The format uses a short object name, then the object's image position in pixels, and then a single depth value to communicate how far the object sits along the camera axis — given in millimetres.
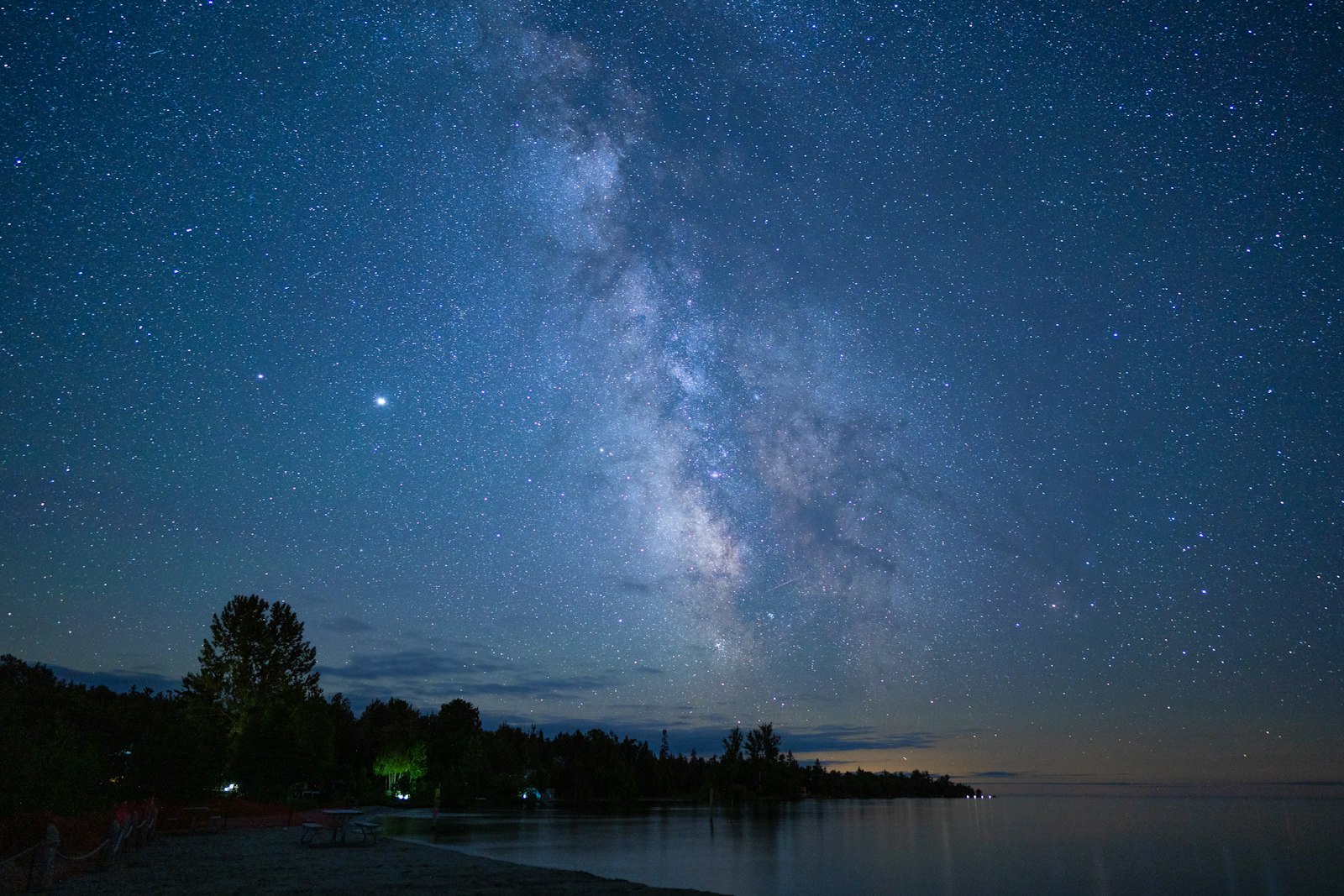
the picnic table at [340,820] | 38781
